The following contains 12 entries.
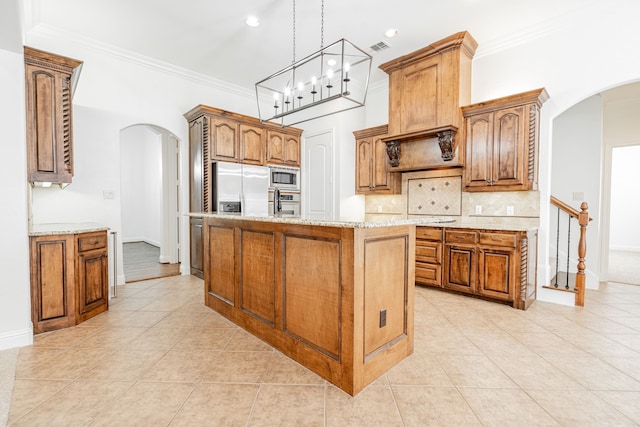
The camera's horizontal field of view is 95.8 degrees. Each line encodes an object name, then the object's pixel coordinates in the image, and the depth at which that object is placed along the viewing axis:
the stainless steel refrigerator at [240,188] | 4.43
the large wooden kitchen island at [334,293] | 1.71
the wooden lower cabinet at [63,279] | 2.50
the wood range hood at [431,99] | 3.71
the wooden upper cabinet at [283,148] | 5.21
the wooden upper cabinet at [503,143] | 3.32
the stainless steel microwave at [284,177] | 5.28
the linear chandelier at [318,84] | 4.17
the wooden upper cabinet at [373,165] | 4.79
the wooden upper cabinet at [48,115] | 2.57
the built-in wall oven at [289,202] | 5.41
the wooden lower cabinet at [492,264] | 3.12
